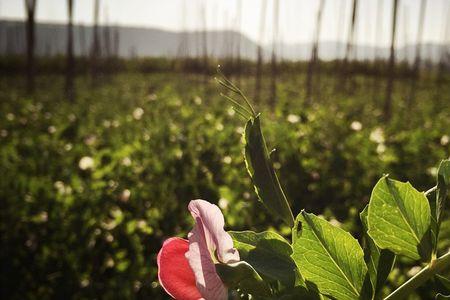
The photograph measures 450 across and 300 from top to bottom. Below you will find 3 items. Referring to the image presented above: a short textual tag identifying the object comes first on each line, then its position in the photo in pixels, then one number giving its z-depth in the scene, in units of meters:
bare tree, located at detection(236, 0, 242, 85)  16.81
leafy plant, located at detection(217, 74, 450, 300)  0.20
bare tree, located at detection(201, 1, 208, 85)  16.00
